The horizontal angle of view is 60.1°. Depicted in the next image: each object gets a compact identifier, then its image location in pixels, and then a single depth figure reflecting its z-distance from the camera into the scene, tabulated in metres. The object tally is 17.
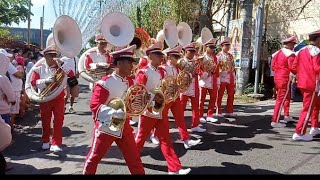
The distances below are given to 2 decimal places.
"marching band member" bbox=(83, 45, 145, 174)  2.80
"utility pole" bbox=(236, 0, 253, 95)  8.89
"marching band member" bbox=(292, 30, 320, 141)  4.62
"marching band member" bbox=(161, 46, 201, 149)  4.23
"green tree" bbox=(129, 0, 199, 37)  11.78
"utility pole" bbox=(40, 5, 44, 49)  18.31
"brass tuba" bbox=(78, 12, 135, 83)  3.61
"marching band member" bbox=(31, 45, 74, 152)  4.34
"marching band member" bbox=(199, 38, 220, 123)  5.86
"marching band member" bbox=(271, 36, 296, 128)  5.50
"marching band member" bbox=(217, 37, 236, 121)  6.24
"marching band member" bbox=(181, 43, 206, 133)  5.11
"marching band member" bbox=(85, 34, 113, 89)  5.13
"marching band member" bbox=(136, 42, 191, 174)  3.46
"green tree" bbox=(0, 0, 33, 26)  18.19
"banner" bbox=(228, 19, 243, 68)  9.02
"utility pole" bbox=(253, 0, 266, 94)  8.63
